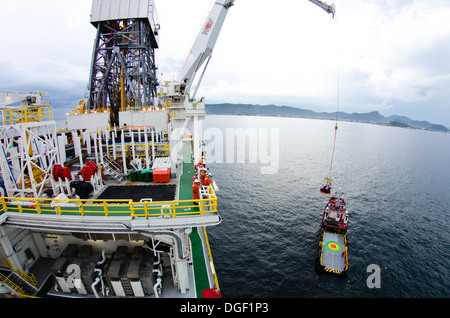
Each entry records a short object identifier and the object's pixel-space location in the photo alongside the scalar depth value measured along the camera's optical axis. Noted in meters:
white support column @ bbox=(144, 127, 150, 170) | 19.36
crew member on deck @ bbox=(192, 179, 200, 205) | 12.40
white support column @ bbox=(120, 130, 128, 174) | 18.28
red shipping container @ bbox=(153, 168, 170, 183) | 16.66
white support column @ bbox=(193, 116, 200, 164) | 19.84
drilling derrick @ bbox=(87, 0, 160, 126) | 39.75
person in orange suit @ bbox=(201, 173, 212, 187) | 12.45
